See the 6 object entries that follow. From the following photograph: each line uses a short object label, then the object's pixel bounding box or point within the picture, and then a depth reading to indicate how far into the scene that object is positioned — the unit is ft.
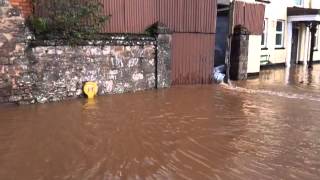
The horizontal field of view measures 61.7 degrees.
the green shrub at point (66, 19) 21.66
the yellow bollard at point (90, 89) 23.45
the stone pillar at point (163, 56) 27.30
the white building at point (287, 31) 48.55
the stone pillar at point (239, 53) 35.23
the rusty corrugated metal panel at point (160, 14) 25.51
